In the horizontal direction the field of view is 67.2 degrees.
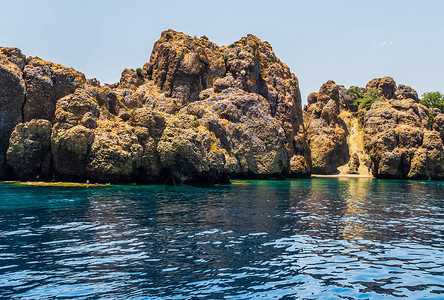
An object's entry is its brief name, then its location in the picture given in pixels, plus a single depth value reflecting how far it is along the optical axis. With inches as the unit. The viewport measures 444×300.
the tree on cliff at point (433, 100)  4669.8
